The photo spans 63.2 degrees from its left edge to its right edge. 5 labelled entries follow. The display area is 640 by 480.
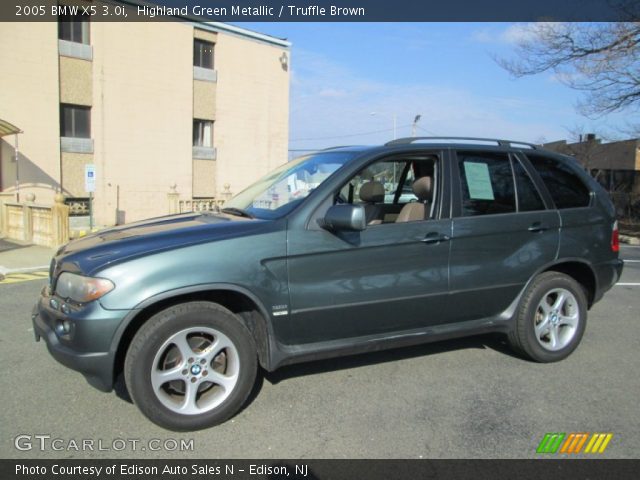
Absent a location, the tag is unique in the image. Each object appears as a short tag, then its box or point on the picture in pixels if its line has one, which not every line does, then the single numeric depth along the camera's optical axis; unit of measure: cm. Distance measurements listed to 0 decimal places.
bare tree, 1587
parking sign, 1350
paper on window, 428
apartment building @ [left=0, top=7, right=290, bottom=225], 1728
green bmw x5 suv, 316
